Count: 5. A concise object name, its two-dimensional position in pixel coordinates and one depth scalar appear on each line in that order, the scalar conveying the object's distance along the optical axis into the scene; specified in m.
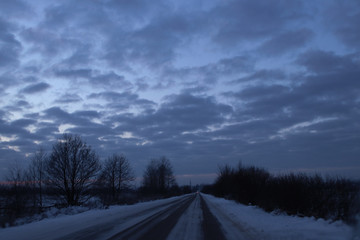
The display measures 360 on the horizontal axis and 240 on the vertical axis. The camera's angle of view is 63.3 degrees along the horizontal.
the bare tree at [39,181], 33.03
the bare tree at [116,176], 60.58
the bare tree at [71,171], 36.59
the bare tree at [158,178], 103.50
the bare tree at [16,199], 19.63
